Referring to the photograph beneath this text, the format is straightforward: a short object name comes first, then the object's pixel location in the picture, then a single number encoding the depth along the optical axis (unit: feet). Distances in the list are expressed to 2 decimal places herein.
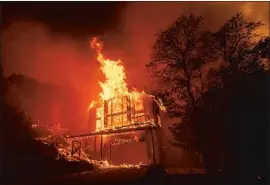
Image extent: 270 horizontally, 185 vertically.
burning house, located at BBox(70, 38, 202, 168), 67.50
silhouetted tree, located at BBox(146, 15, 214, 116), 46.01
